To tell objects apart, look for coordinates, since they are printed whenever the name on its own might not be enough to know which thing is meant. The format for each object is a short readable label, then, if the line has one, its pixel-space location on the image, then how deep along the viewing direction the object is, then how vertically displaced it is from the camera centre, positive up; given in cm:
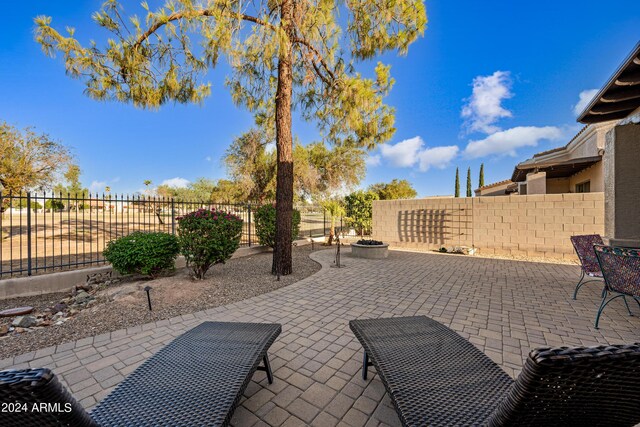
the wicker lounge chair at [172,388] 77 -104
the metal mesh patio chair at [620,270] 314 -71
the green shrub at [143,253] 509 -79
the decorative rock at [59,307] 426 -156
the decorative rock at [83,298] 450 -150
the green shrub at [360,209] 1352 +22
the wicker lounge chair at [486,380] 86 -102
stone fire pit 827 -118
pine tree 516 +366
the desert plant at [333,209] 1071 +17
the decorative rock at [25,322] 358 -151
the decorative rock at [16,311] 402 -154
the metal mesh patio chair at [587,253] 426 -68
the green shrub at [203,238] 509 -50
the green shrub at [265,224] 922 -38
